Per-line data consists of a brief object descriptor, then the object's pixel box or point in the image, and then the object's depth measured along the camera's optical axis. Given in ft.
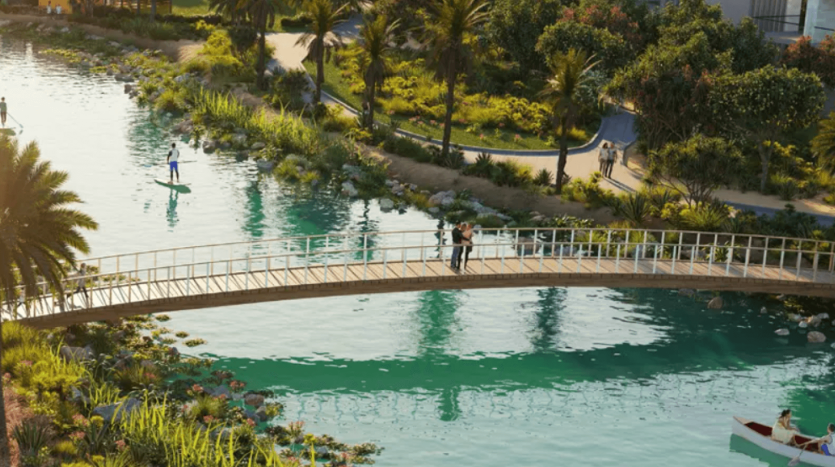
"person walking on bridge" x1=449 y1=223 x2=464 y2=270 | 136.87
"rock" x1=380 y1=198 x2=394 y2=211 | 188.14
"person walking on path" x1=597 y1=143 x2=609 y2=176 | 193.06
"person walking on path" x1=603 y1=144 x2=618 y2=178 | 192.60
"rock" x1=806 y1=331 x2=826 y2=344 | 143.23
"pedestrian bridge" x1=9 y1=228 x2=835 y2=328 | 125.49
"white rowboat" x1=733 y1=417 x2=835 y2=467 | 113.09
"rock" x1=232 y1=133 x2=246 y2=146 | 218.81
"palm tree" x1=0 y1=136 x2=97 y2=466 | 94.79
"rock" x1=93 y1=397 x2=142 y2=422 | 103.18
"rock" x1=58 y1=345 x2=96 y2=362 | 116.67
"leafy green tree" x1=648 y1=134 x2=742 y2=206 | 165.58
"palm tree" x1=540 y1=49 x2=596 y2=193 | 179.73
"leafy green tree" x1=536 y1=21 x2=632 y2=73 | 220.84
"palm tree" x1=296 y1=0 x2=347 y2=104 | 215.92
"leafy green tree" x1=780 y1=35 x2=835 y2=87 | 207.72
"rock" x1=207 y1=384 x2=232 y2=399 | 116.88
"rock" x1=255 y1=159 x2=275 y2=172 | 208.13
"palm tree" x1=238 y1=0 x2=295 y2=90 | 232.53
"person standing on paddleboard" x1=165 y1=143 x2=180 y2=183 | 193.16
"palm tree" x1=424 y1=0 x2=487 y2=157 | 184.34
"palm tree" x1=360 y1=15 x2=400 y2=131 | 203.51
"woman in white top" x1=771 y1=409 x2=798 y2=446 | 113.80
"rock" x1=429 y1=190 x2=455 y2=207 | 188.85
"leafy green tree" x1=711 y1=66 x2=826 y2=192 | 181.16
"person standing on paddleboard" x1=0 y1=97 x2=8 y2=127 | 223.51
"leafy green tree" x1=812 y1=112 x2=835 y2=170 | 163.43
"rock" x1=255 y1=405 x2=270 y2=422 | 114.52
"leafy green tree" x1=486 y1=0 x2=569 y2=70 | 239.91
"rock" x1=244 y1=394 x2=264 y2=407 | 116.88
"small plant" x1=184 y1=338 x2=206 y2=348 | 130.31
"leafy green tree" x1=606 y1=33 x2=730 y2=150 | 187.01
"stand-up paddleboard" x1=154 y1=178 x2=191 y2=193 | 192.54
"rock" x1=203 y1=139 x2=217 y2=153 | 218.59
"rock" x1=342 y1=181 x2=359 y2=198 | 194.96
